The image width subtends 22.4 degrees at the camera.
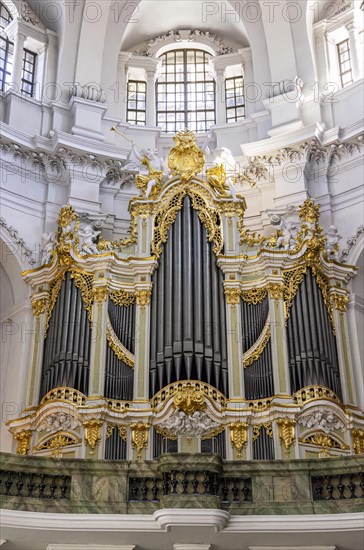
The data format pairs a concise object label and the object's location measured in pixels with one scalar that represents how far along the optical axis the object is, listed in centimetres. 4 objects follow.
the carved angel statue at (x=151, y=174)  1978
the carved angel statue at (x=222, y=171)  1977
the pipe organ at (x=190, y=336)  1692
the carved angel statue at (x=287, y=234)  1906
